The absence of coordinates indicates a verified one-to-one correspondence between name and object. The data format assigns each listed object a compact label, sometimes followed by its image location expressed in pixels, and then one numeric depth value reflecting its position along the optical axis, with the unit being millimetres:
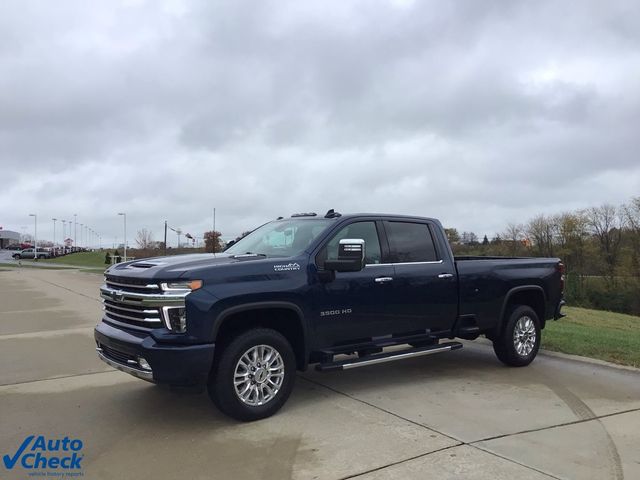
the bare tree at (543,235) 67188
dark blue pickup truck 4973
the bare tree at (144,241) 80375
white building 149400
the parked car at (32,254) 77438
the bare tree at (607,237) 63156
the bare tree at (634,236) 57844
